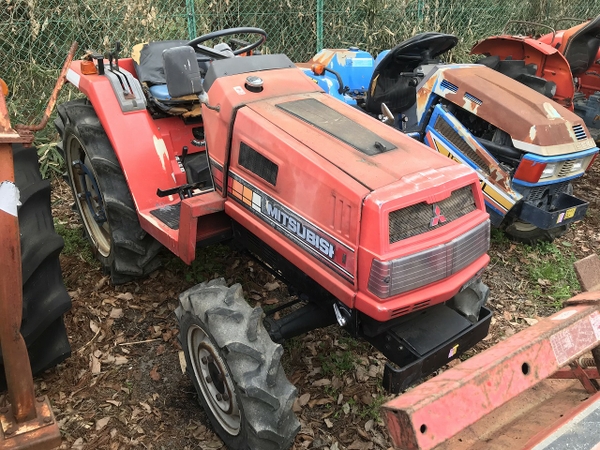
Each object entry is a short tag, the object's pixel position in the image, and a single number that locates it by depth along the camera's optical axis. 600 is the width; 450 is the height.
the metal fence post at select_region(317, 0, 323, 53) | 7.17
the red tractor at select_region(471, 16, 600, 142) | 4.98
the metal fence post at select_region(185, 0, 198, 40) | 6.27
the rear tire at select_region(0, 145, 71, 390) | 2.38
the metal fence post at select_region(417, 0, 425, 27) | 7.99
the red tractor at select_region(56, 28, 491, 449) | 2.11
